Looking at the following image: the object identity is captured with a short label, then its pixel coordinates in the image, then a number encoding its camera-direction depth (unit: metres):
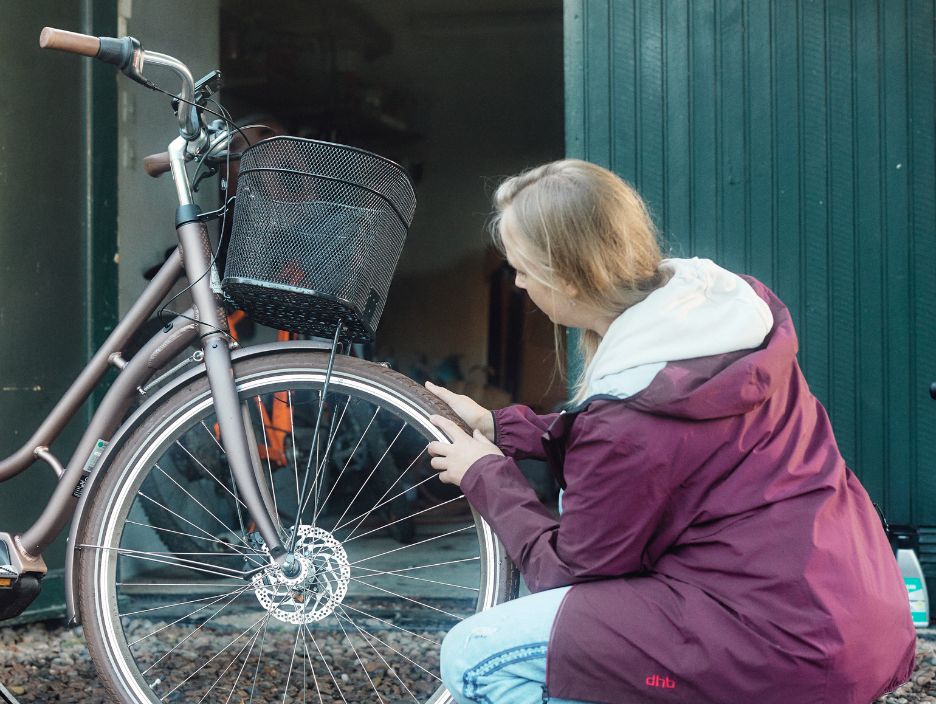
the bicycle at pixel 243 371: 1.89
